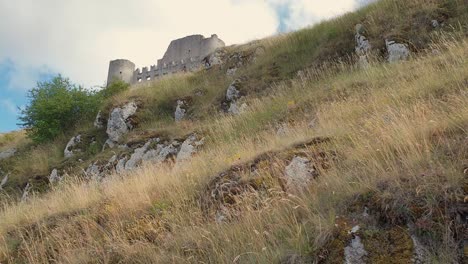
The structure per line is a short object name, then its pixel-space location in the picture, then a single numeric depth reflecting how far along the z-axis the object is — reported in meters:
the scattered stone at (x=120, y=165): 11.92
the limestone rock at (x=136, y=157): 11.72
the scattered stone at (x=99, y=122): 17.23
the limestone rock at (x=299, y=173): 4.57
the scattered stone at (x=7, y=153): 20.45
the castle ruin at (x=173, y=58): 46.19
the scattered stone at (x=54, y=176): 14.10
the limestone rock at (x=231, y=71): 17.31
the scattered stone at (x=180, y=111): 15.43
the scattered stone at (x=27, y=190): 13.48
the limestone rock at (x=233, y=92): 14.37
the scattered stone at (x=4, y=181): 16.16
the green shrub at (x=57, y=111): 19.08
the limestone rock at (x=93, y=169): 12.55
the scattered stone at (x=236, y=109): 12.44
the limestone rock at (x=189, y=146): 10.37
